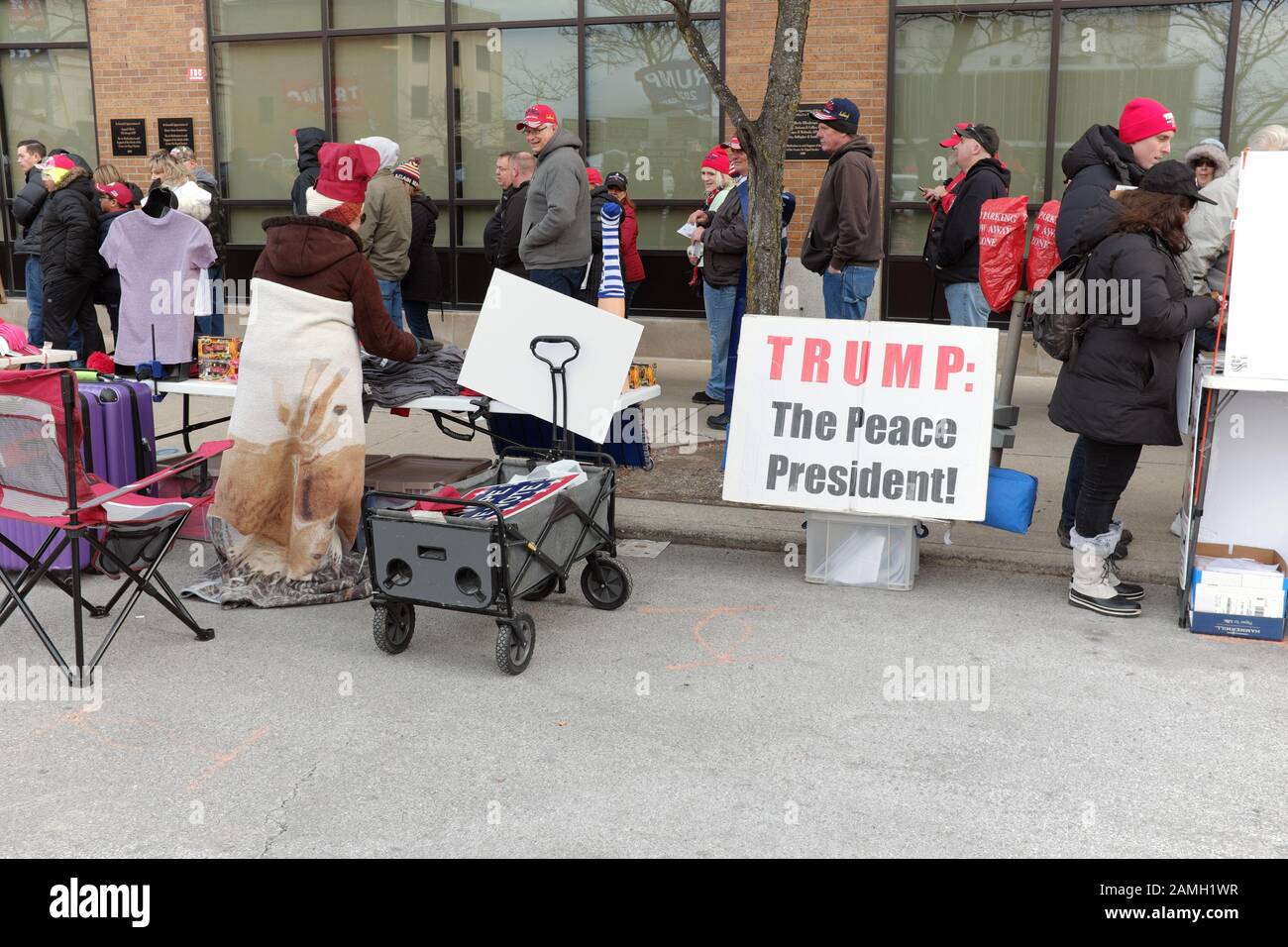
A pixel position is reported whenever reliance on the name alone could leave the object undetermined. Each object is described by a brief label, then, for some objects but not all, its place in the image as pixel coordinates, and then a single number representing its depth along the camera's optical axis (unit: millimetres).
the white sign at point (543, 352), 5898
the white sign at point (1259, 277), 5305
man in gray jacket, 8242
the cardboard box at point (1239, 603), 5363
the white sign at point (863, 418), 5957
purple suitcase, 6215
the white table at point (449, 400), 6355
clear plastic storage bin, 6098
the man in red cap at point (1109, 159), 6316
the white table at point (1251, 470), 5691
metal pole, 7141
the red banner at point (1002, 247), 6957
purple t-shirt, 7434
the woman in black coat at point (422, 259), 10656
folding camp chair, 4770
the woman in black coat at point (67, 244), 9898
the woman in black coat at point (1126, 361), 5340
